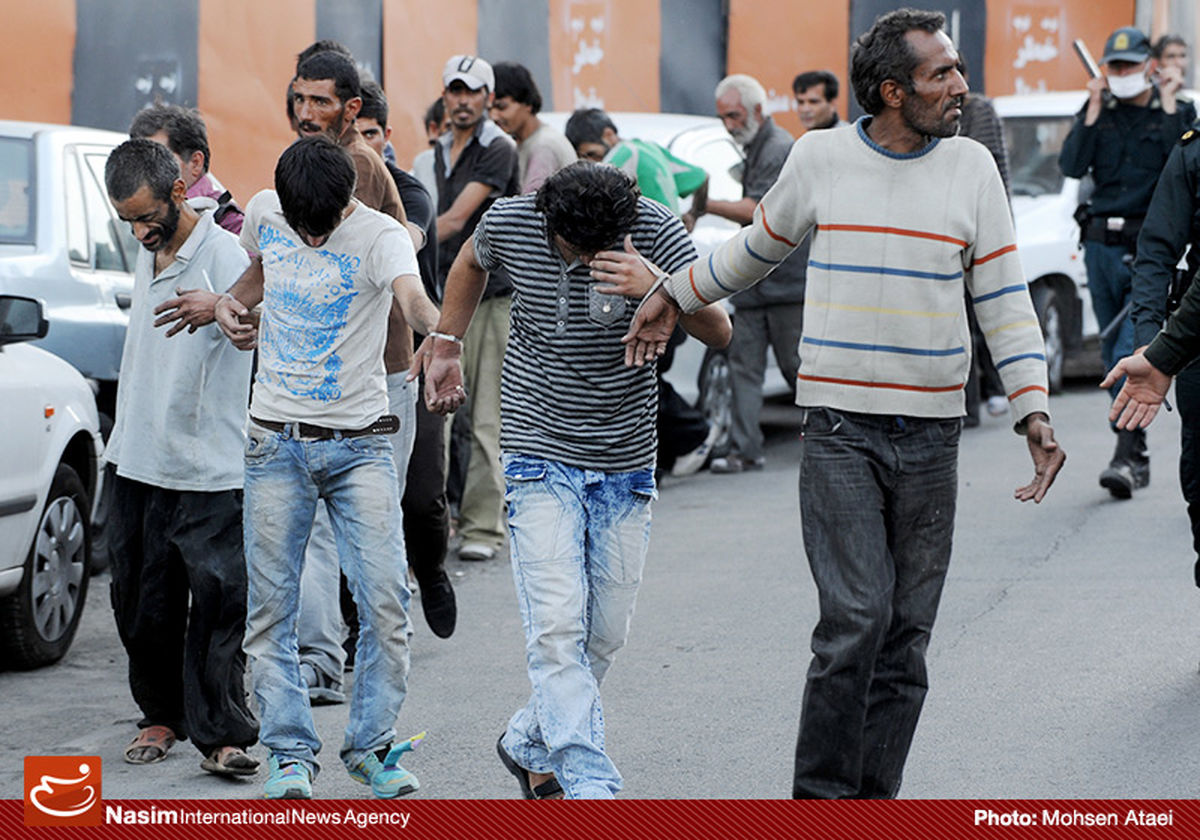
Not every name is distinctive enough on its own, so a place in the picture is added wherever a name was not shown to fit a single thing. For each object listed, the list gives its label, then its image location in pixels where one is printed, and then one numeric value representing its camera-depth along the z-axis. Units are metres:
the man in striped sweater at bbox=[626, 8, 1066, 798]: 8.26
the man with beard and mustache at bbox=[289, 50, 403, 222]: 11.07
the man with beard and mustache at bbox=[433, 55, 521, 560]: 15.99
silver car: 14.91
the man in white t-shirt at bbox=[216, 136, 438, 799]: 9.47
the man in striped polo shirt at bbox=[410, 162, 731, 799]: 8.77
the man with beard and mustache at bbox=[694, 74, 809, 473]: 20.00
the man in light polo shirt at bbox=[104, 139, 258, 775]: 10.13
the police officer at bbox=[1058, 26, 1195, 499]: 17.71
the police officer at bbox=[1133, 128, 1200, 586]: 11.81
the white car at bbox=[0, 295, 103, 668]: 12.03
